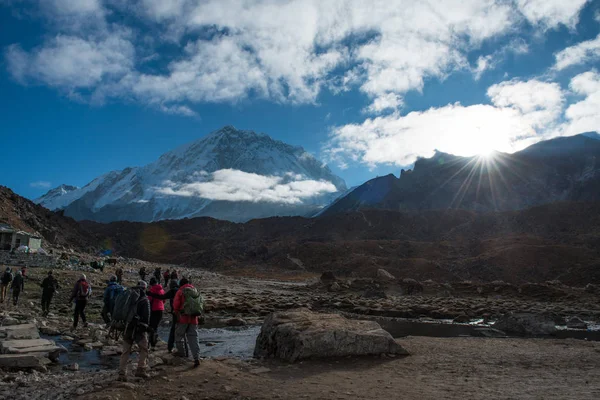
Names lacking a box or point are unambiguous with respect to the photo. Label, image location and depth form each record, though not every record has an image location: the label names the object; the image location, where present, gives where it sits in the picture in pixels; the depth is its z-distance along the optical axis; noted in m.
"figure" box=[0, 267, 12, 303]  18.31
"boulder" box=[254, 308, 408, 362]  10.98
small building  43.12
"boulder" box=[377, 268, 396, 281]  42.34
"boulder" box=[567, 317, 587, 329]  21.14
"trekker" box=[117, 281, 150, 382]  8.17
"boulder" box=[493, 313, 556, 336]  18.11
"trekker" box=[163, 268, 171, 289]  30.63
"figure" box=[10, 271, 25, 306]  17.88
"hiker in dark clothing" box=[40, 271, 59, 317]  16.08
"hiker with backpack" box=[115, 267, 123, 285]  21.60
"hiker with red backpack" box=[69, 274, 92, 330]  13.99
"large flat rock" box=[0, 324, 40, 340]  10.65
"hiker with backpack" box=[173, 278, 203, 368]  9.50
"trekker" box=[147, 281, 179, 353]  10.88
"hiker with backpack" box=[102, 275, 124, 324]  12.19
